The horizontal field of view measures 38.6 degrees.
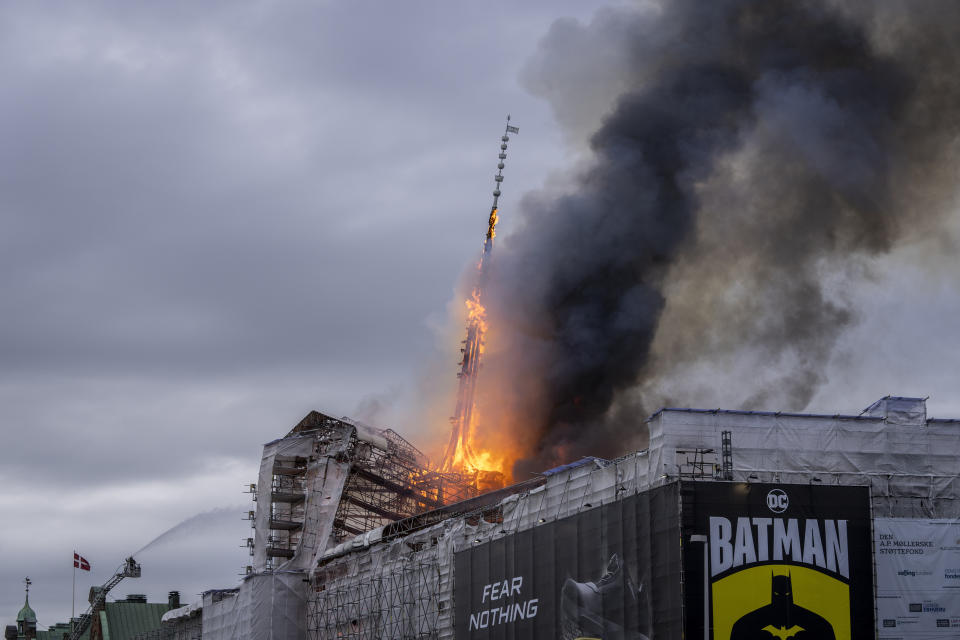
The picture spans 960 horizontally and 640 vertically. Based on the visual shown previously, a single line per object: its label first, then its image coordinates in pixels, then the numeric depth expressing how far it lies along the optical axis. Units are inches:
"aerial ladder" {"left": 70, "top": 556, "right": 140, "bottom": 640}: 6427.2
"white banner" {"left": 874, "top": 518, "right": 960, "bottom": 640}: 2687.0
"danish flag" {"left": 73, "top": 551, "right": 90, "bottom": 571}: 6117.1
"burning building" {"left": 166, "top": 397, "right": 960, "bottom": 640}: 2652.6
